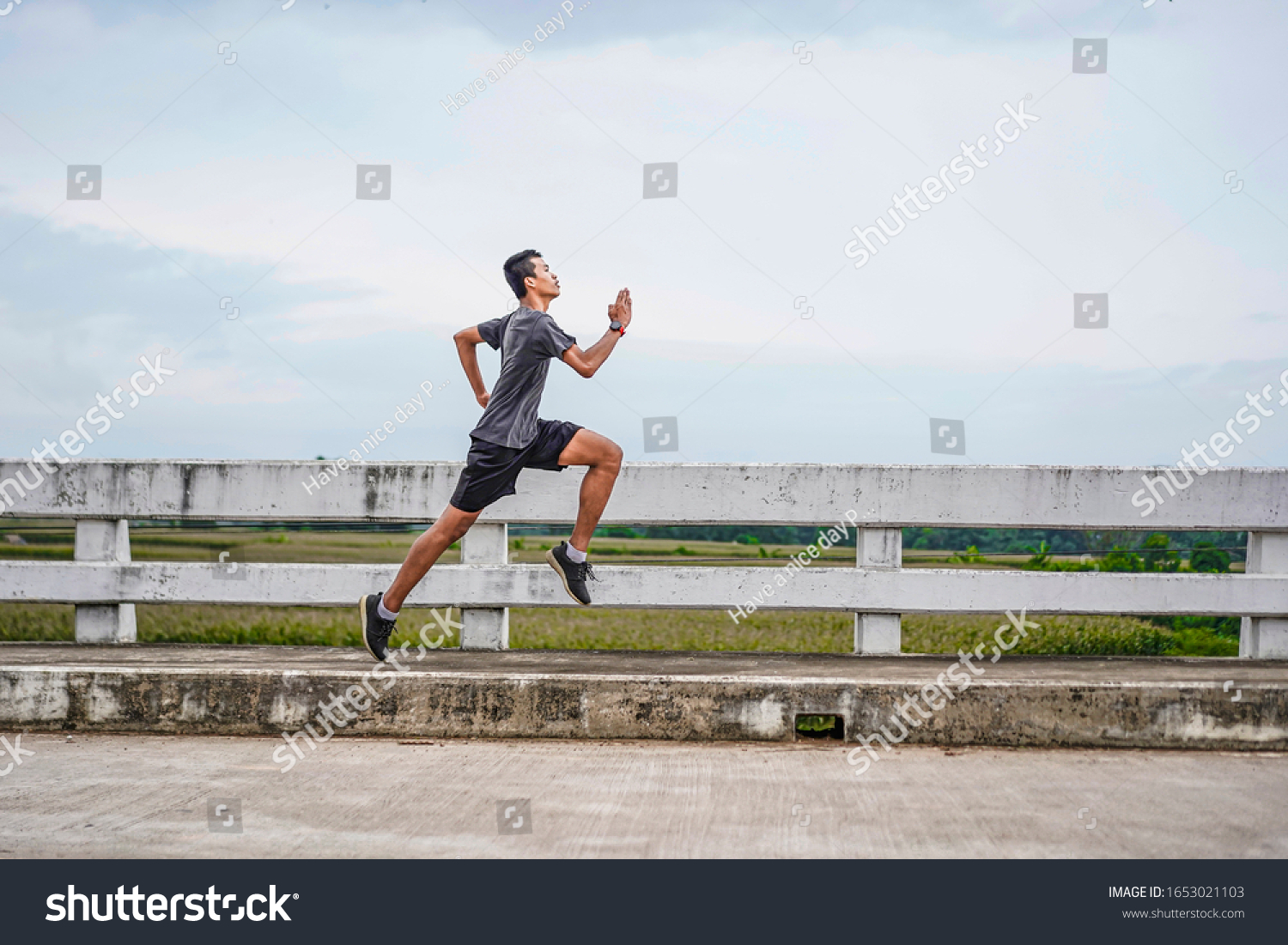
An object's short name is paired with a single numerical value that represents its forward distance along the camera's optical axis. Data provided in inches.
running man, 199.9
